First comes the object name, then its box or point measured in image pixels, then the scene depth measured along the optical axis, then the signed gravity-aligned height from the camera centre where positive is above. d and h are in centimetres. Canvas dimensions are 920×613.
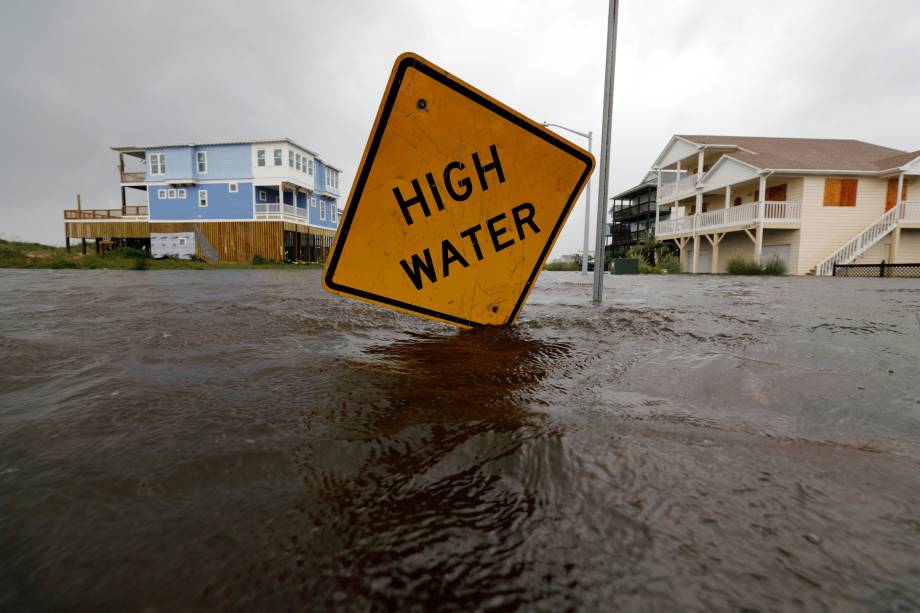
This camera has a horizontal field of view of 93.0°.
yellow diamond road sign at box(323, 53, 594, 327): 243 +41
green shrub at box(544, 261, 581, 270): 2650 +33
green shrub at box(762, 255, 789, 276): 1972 +29
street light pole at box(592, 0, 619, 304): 496 +134
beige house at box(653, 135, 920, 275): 2081 +329
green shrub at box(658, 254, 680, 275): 2325 +41
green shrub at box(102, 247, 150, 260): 2558 +78
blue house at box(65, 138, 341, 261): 3334 +543
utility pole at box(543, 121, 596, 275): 1960 +287
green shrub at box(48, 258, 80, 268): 1831 +9
